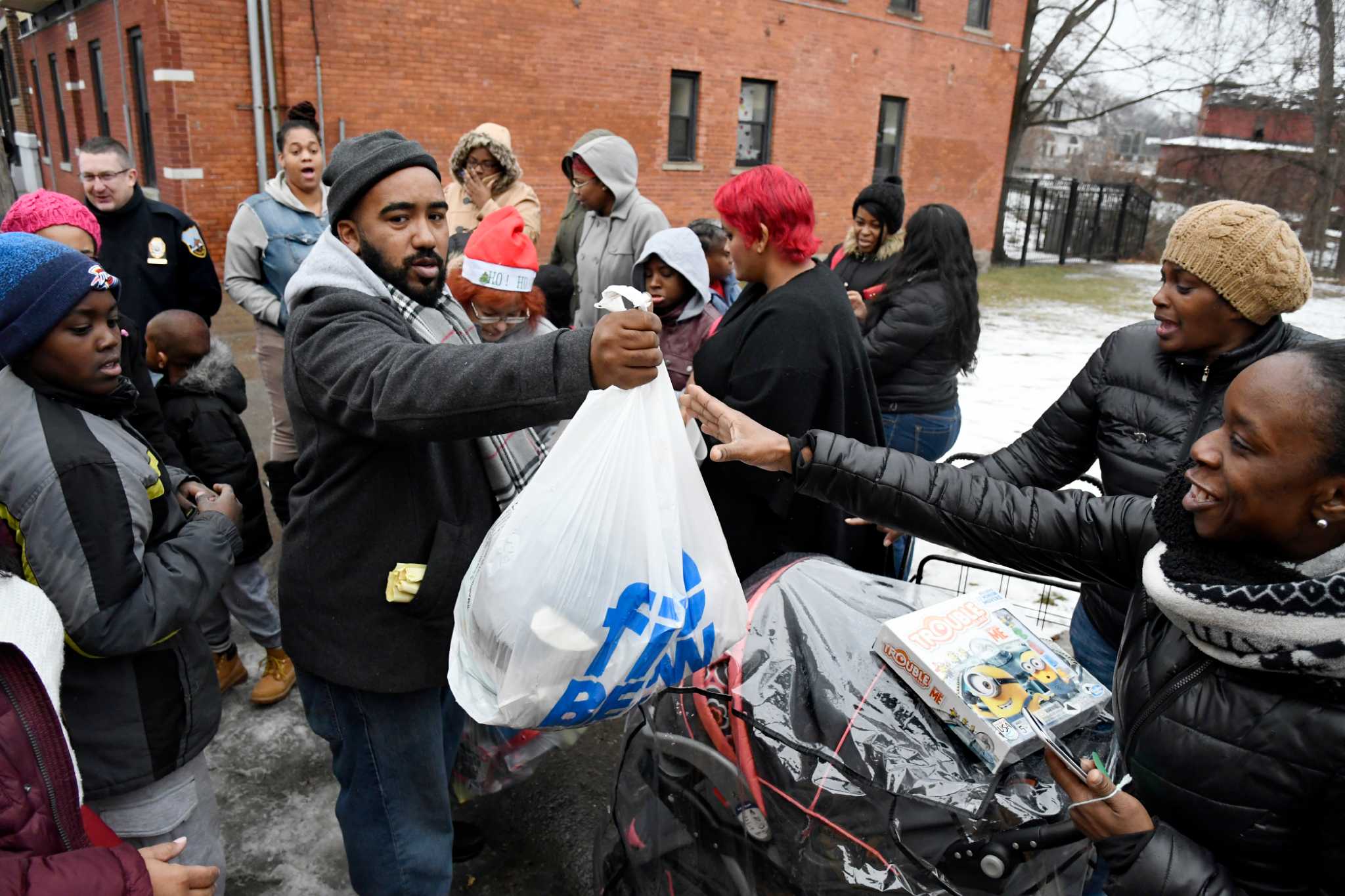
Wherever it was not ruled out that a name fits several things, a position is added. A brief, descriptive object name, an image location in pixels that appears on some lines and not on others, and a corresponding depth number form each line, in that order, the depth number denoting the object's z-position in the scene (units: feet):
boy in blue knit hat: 5.54
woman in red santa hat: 8.64
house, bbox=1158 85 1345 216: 74.38
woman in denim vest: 14.10
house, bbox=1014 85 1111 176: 116.88
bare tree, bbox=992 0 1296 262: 66.54
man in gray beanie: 4.92
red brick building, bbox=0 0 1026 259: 32.94
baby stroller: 4.66
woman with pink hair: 8.68
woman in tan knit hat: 6.83
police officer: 13.41
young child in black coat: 10.44
